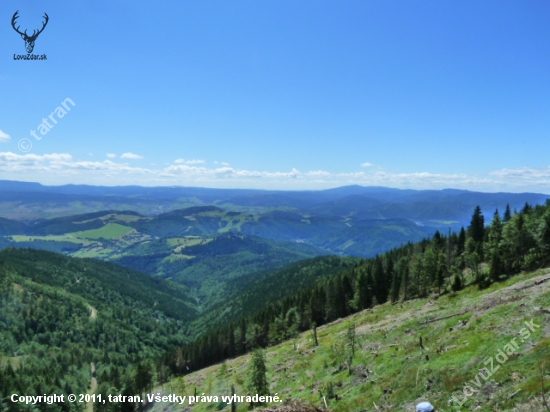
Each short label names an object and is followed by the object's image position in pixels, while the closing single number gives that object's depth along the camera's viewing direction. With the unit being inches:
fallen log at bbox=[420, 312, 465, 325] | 2036.8
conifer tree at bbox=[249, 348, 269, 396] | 1995.6
